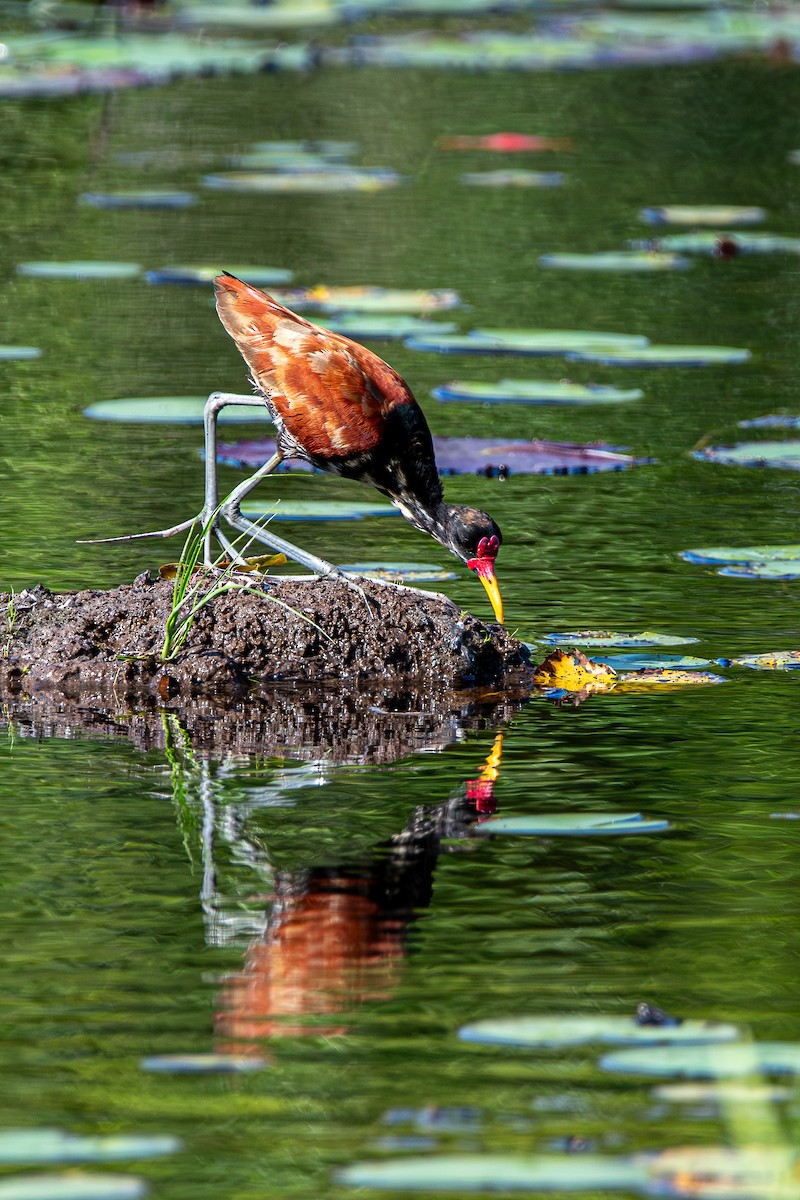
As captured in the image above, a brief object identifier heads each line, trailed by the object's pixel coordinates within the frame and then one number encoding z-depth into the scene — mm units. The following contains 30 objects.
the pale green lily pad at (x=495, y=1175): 6230
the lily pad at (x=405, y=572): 14000
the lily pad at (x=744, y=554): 14578
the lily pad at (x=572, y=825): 9766
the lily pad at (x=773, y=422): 18297
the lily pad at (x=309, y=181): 29891
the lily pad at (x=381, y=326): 20969
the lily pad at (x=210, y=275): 22937
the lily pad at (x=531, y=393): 19156
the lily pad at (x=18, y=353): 20859
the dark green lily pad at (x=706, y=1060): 7047
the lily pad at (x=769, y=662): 12633
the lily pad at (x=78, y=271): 24125
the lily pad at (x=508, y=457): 17141
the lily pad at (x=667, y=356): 20500
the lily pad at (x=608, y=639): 12906
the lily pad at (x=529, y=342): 20609
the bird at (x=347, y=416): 12992
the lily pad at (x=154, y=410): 18000
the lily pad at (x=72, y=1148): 6426
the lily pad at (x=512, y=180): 30531
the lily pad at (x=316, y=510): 15531
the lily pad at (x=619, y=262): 24969
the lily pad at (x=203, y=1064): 7160
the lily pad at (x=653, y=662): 12602
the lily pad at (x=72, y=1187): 6152
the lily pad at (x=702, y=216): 27766
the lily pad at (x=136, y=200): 28312
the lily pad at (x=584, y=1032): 7363
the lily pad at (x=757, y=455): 17469
